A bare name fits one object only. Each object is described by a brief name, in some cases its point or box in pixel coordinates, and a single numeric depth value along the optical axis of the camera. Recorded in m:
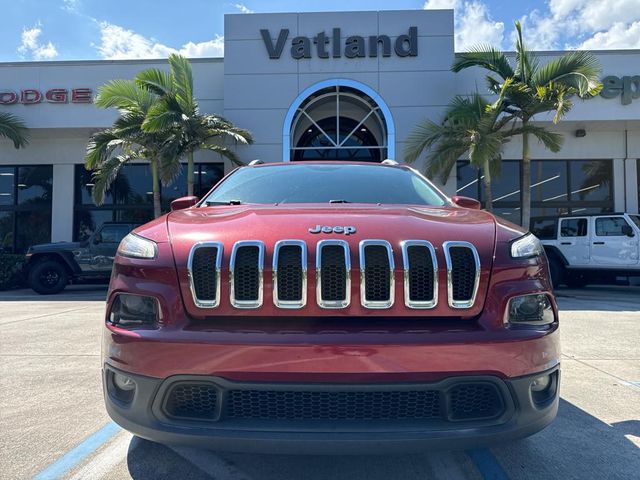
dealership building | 12.30
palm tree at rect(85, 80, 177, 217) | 11.02
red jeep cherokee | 1.76
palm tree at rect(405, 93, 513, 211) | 10.07
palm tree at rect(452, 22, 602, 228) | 9.73
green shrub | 12.70
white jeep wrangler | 10.55
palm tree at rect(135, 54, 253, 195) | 10.61
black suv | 11.34
